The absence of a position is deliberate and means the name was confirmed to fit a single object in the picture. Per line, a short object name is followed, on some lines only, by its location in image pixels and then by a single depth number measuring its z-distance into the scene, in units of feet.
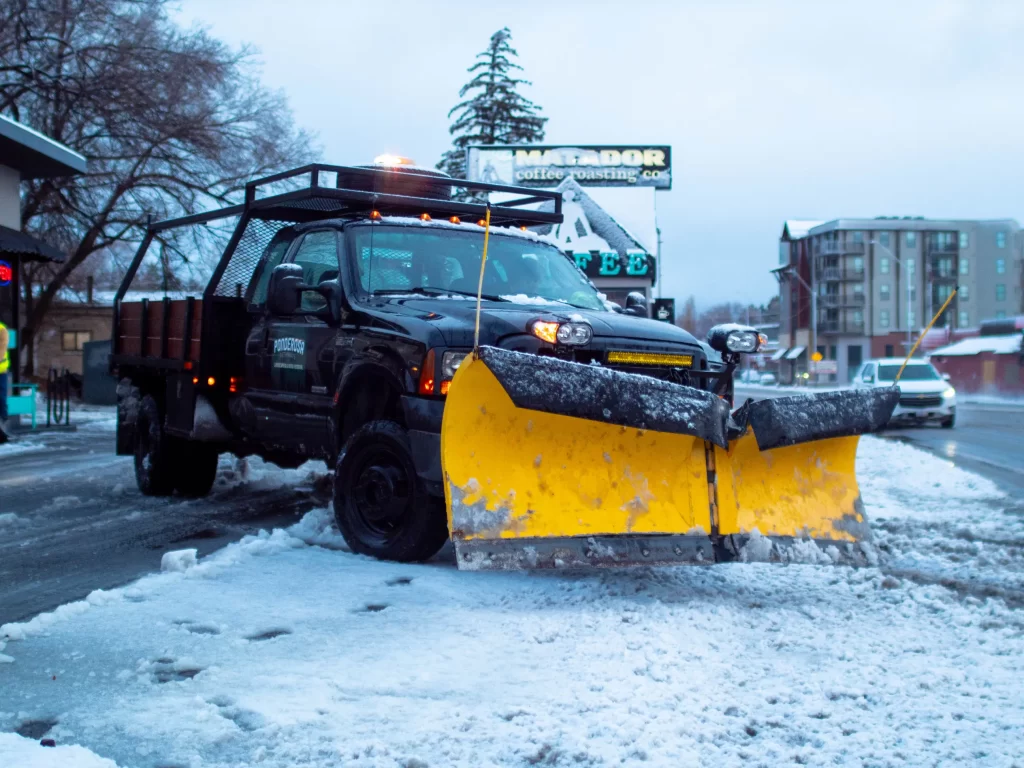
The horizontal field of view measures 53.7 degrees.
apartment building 289.94
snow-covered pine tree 161.48
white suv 73.15
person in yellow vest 46.68
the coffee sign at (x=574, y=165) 74.33
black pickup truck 17.93
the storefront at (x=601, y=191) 63.82
